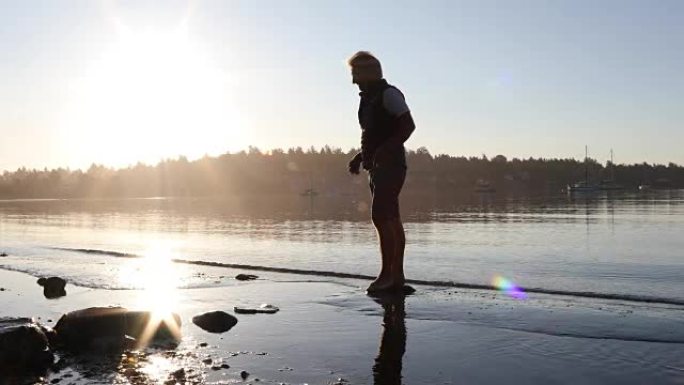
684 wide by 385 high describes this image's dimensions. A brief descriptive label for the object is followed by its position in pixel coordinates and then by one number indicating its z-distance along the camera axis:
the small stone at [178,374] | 4.20
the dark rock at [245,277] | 9.57
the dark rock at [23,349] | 4.50
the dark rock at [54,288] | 8.21
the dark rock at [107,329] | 5.20
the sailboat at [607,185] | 163.62
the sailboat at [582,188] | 148.62
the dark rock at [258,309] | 6.51
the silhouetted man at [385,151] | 7.45
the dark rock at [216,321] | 5.79
